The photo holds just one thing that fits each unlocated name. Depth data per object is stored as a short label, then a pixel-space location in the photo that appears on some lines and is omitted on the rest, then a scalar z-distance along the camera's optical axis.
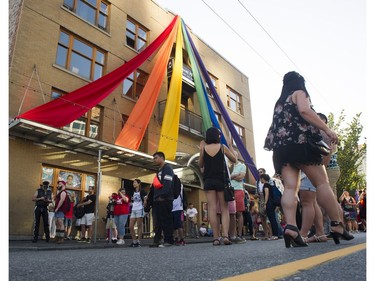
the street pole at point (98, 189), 9.30
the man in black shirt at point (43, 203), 9.11
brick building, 11.23
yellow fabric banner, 13.35
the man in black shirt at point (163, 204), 6.11
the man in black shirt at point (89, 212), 10.37
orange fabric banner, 12.27
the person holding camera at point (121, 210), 9.52
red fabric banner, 10.09
